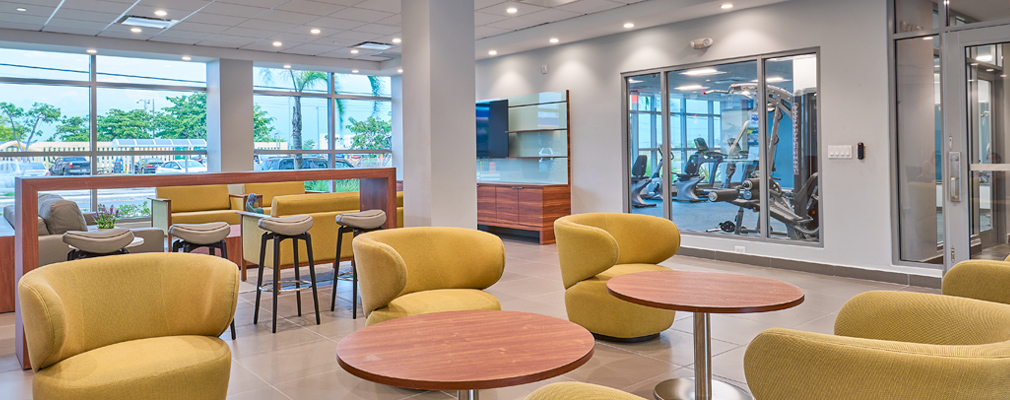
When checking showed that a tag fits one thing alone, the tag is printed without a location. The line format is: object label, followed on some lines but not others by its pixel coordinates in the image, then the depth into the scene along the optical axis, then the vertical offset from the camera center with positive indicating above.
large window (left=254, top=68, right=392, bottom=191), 11.12 +1.43
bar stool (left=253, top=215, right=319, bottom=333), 4.57 -0.22
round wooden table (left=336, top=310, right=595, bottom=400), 1.79 -0.48
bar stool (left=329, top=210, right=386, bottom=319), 4.95 -0.18
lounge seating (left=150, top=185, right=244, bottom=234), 8.68 -0.02
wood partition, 3.71 +0.12
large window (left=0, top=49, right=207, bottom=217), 9.08 +1.29
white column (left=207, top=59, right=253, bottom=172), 10.09 +1.36
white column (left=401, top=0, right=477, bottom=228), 5.41 +0.71
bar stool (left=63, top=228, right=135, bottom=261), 3.81 -0.22
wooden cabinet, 8.70 -0.13
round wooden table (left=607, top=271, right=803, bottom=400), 2.74 -0.46
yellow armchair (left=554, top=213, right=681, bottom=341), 3.92 -0.43
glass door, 5.18 +0.33
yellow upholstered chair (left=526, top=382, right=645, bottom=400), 1.32 -0.40
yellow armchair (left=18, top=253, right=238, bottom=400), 2.30 -0.49
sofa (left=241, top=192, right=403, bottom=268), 5.55 -0.22
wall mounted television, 9.88 +1.04
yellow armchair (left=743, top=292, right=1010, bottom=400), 1.31 -0.38
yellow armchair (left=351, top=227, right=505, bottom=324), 3.20 -0.38
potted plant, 5.31 -0.13
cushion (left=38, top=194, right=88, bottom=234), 5.19 -0.09
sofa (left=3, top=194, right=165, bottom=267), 5.09 -0.15
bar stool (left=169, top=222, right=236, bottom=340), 4.51 -0.22
